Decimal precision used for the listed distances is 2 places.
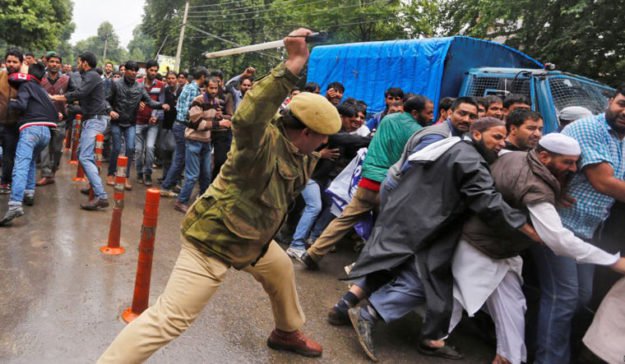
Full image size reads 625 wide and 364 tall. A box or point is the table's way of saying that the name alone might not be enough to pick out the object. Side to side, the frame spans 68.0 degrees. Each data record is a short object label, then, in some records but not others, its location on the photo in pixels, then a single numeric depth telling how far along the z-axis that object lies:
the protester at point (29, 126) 5.15
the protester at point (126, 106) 7.22
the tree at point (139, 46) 83.41
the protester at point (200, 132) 6.34
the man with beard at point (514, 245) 2.84
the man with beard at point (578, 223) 3.10
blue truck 5.86
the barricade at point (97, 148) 6.24
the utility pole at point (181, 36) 30.96
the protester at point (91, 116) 6.04
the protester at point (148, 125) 8.11
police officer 2.25
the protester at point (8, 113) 5.39
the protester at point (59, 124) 7.28
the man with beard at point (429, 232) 3.15
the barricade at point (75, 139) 8.76
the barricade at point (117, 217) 4.54
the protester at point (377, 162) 4.47
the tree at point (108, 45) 99.88
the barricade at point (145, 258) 3.23
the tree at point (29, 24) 21.11
